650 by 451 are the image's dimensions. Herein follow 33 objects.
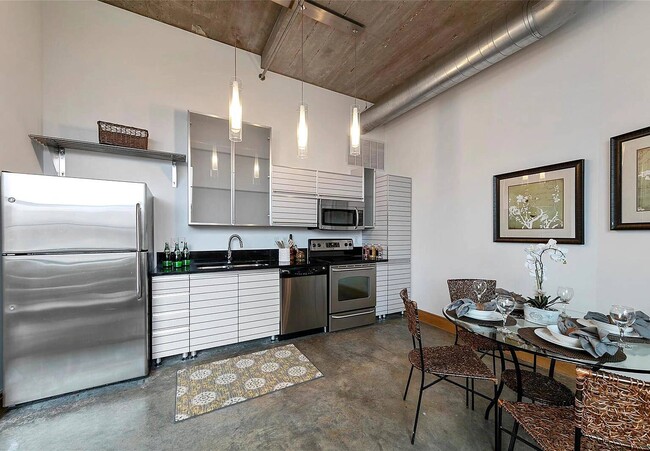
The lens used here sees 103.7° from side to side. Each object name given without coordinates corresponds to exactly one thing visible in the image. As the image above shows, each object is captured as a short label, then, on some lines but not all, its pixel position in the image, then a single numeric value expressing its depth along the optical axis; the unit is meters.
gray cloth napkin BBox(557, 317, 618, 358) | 1.15
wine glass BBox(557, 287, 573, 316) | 1.69
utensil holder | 3.49
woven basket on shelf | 2.59
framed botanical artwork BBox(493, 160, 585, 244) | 2.34
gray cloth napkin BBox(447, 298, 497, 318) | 1.72
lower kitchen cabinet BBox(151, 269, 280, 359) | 2.56
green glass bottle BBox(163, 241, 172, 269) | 2.85
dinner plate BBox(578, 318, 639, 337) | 1.39
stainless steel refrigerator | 1.92
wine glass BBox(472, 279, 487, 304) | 2.06
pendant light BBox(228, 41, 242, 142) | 1.96
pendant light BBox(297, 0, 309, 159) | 2.27
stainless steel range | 3.47
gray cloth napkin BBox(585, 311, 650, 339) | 1.34
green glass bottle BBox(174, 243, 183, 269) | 3.07
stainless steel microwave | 3.84
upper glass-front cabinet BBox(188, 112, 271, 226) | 3.09
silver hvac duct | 2.13
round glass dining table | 1.11
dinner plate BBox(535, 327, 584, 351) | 1.26
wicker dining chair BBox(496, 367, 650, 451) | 0.86
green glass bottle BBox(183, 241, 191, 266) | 3.13
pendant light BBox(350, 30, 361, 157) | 2.31
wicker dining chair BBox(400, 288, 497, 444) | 1.63
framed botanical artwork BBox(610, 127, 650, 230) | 1.94
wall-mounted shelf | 2.46
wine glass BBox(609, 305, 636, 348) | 1.37
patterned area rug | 2.02
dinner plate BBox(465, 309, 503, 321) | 1.65
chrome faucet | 3.40
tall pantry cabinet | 3.96
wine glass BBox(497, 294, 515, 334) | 1.58
